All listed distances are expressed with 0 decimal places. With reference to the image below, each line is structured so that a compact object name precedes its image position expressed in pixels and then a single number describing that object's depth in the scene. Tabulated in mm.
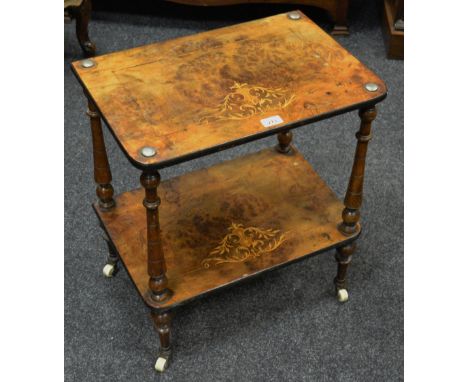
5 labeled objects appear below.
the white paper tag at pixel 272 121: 1815
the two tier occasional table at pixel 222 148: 1820
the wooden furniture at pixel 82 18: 3027
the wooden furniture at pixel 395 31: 3162
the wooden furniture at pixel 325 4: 3260
